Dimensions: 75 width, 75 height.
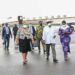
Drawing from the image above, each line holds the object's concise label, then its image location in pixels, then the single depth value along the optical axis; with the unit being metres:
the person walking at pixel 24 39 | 6.19
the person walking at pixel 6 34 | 9.24
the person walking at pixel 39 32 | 7.67
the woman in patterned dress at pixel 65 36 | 6.49
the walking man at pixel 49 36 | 6.34
